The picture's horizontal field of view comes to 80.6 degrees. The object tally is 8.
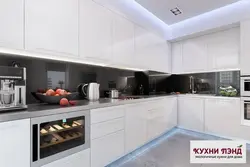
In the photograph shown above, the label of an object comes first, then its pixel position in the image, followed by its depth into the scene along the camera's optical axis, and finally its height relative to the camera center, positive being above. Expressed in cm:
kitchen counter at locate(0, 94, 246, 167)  114 -55
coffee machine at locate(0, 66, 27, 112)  118 -4
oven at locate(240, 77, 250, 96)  255 -3
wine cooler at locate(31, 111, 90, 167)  123 -50
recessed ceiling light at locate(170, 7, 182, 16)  288 +147
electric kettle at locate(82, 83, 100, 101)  209 -10
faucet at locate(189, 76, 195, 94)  373 +0
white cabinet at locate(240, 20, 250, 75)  257 +65
